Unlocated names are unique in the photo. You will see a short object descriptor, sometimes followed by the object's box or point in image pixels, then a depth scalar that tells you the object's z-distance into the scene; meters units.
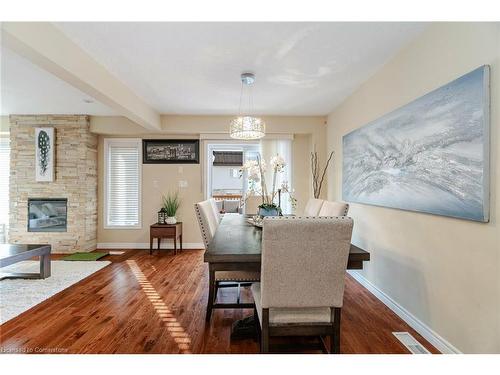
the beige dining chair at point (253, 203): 4.96
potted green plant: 4.63
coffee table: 2.81
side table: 4.29
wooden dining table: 1.56
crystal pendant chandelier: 2.90
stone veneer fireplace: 4.45
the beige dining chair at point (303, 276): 1.33
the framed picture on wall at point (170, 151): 4.81
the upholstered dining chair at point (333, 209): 2.28
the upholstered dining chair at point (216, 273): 2.14
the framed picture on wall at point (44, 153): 4.40
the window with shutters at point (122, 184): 4.84
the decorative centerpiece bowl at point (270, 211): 2.60
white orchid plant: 2.54
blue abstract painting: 1.51
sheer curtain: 4.86
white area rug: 2.46
